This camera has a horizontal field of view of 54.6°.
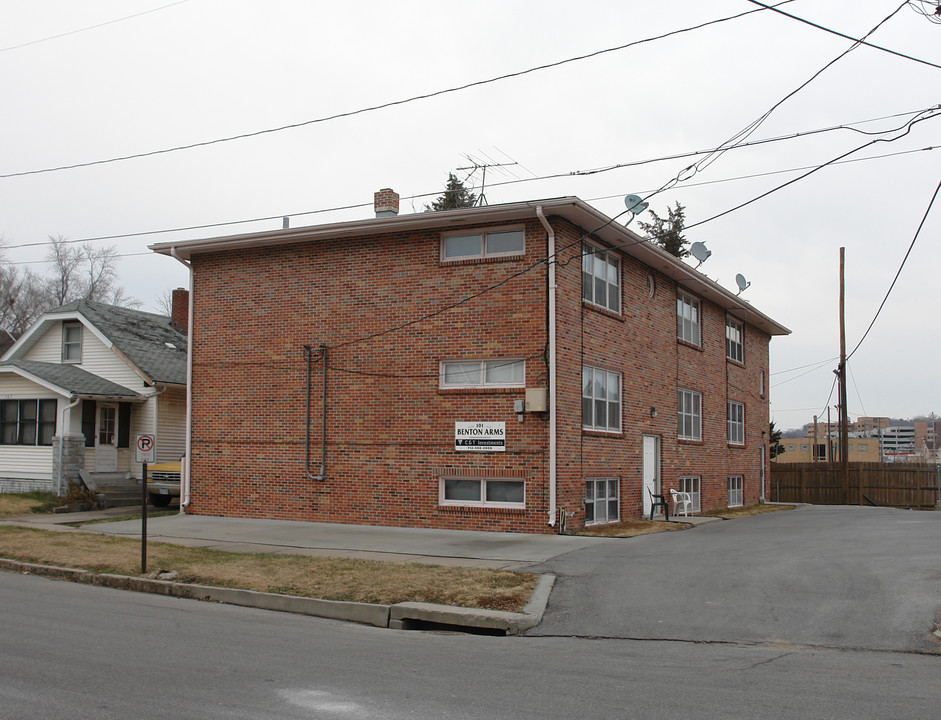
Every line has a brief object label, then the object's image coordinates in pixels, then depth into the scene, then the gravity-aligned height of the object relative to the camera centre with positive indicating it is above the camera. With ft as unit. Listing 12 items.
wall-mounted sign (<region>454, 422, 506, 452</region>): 60.64 -0.35
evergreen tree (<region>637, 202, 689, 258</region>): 166.40 +39.43
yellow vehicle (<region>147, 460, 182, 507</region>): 79.87 -4.51
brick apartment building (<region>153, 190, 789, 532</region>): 60.44 +4.44
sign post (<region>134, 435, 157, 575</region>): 43.56 -0.98
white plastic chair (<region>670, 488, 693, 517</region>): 77.20 -6.15
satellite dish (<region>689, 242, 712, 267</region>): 86.38 +17.10
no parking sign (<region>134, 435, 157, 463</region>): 43.91 -0.79
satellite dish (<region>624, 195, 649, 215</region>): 61.41 +15.39
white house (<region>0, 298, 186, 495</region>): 82.53 +3.30
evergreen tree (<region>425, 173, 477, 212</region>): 86.61 +30.14
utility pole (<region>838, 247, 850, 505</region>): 120.16 +1.02
